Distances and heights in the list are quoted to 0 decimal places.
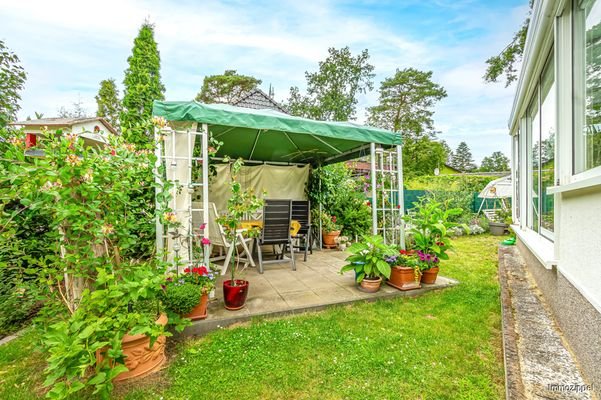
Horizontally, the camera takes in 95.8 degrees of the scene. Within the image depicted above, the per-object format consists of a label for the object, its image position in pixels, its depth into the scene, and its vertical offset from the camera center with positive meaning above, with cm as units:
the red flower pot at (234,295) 264 -91
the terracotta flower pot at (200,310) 242 -98
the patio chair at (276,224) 402 -35
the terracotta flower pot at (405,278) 331 -94
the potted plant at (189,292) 223 -77
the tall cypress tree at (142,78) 581 +279
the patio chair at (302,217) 472 -27
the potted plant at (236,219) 266 -18
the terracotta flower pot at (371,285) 324 -99
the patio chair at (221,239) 402 -59
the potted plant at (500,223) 889 -72
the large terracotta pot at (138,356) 180 -105
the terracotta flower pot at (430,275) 350 -95
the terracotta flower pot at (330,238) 602 -81
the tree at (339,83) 1772 +790
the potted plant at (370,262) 324 -74
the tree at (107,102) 1910 +713
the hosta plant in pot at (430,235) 347 -44
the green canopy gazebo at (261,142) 278 +87
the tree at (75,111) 1767 +602
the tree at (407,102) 1958 +732
